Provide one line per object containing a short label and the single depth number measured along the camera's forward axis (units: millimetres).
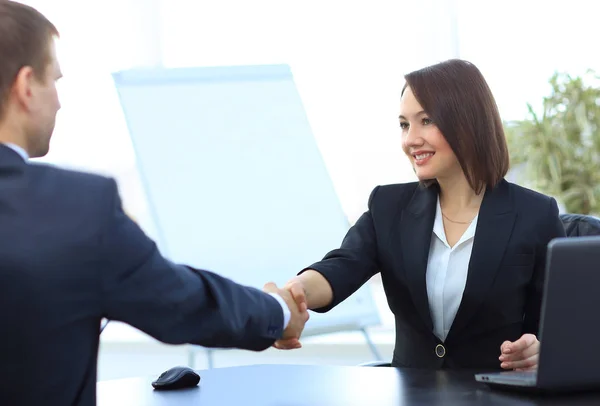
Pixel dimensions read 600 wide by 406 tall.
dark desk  2357
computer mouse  2579
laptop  2242
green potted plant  4427
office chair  3077
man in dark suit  2086
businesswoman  2971
